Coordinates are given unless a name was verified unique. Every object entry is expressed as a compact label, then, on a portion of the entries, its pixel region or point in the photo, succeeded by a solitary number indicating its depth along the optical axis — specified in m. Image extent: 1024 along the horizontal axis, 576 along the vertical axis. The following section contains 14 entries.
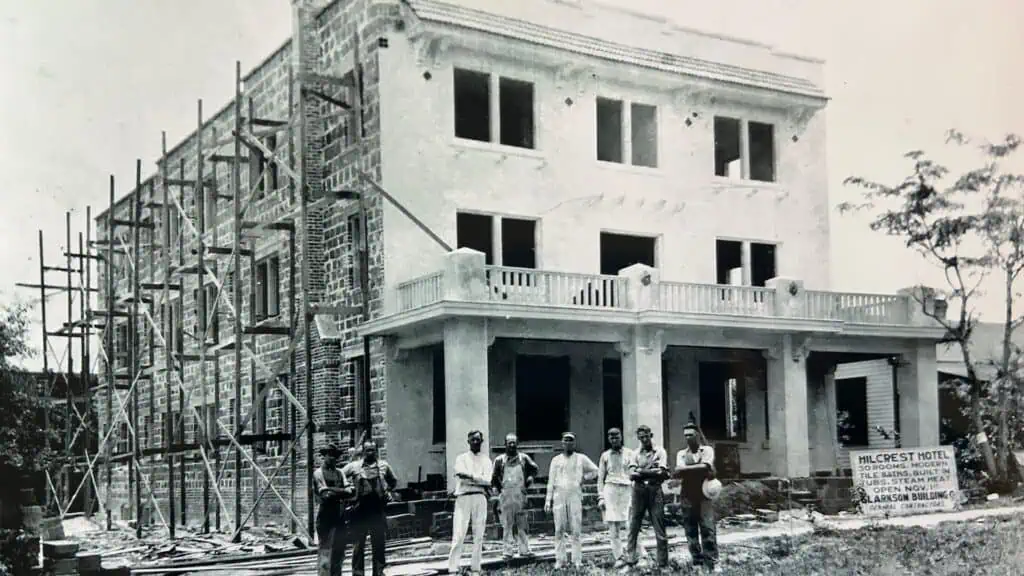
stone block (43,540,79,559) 15.12
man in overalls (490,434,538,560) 16.42
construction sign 19.88
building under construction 22.91
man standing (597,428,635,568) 15.94
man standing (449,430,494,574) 15.59
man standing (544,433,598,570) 15.92
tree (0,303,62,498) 14.31
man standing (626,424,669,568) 15.12
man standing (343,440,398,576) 14.59
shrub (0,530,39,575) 13.84
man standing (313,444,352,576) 14.24
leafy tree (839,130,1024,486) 18.97
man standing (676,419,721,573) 14.73
